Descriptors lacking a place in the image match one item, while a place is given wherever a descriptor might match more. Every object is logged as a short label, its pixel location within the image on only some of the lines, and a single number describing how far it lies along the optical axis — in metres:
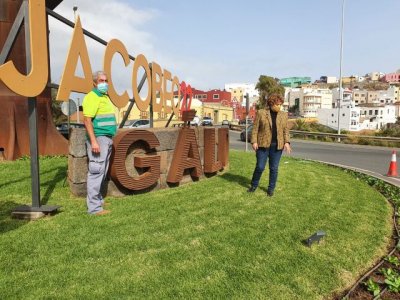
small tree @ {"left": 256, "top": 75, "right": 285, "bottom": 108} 76.15
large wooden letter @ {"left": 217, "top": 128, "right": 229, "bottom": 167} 8.45
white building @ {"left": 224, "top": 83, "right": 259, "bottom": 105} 139.88
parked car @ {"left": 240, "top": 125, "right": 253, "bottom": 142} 27.92
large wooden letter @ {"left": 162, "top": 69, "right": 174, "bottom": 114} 9.89
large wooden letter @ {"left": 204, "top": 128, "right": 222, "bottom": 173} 7.82
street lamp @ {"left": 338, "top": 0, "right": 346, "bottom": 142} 31.44
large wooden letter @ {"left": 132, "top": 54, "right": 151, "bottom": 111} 7.96
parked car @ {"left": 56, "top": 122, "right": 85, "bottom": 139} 21.96
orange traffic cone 10.57
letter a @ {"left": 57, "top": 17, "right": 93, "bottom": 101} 5.43
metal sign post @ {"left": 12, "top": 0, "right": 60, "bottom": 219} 4.77
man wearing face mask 4.89
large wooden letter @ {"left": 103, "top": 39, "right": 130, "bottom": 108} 6.82
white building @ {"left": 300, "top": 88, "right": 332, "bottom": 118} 112.62
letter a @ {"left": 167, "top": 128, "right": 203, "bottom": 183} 6.91
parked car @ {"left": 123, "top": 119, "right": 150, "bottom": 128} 28.01
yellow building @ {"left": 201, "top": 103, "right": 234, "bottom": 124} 67.62
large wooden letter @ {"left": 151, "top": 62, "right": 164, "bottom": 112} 8.80
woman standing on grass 6.19
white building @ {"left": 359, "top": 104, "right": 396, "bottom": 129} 102.31
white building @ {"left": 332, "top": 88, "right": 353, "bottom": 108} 84.44
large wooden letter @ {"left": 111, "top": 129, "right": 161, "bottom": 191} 5.86
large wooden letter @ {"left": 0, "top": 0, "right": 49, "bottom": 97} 4.56
